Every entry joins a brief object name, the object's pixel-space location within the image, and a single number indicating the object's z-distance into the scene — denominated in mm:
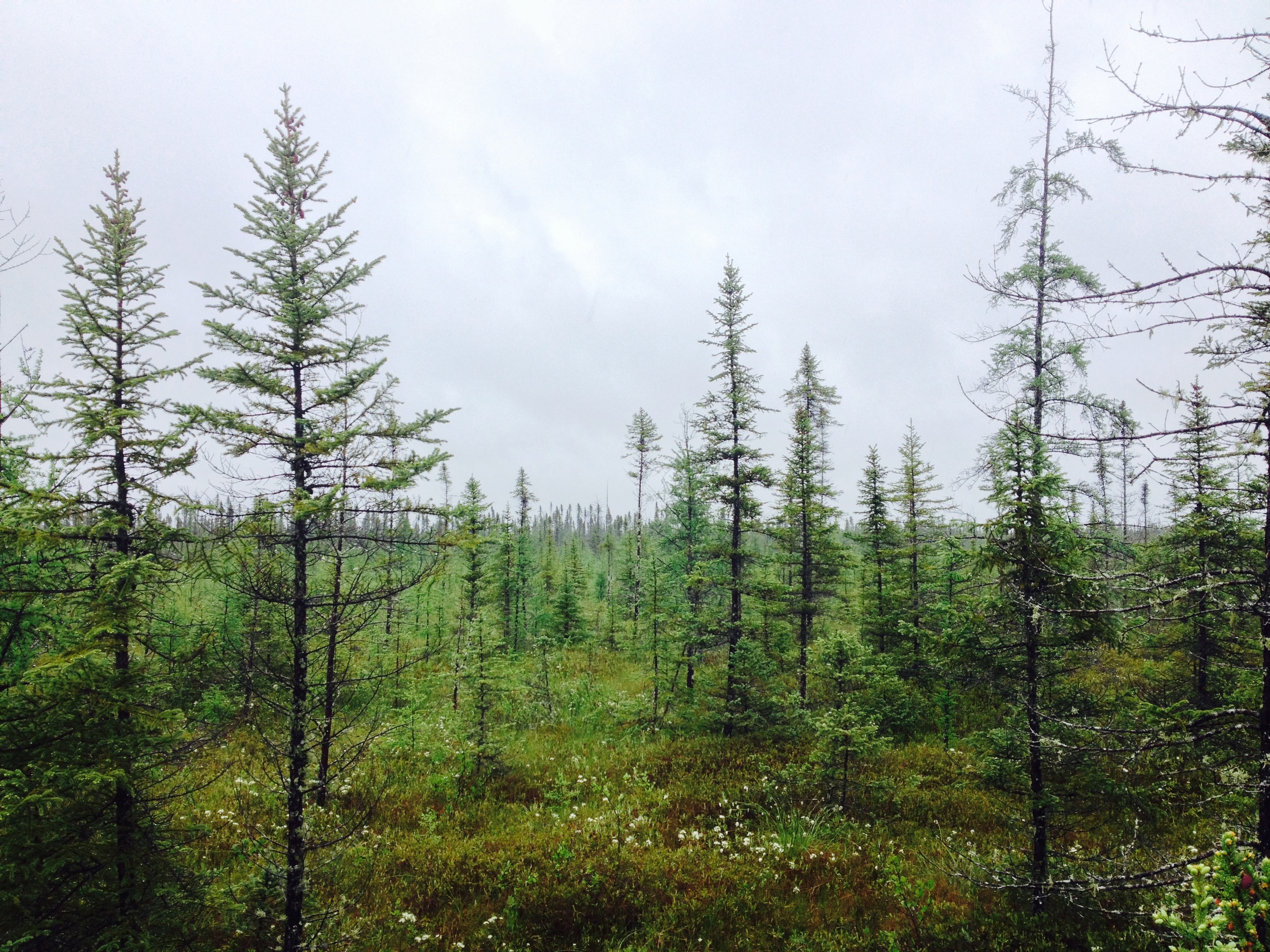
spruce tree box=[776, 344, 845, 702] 15781
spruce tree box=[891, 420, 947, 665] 17844
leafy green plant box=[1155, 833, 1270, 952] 3398
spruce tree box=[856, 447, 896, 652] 17859
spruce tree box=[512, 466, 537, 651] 29250
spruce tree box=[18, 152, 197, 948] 5715
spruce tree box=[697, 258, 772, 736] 14867
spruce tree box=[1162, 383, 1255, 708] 12117
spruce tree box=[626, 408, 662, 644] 32656
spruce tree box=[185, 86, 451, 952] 6680
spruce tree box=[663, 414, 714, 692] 15078
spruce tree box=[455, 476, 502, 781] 12516
